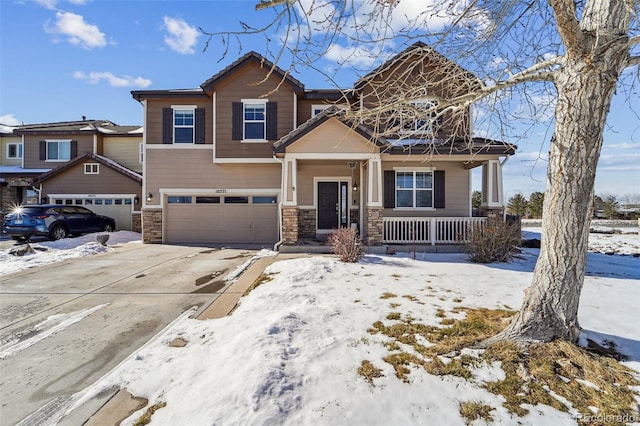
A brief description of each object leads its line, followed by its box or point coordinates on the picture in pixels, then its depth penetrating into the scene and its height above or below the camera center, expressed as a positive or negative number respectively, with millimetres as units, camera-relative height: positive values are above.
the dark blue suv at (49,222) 12258 -246
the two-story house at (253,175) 11719 +1622
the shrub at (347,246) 8016 -822
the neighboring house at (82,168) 15773 +2612
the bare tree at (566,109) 3084 +1113
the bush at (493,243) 8281 -744
